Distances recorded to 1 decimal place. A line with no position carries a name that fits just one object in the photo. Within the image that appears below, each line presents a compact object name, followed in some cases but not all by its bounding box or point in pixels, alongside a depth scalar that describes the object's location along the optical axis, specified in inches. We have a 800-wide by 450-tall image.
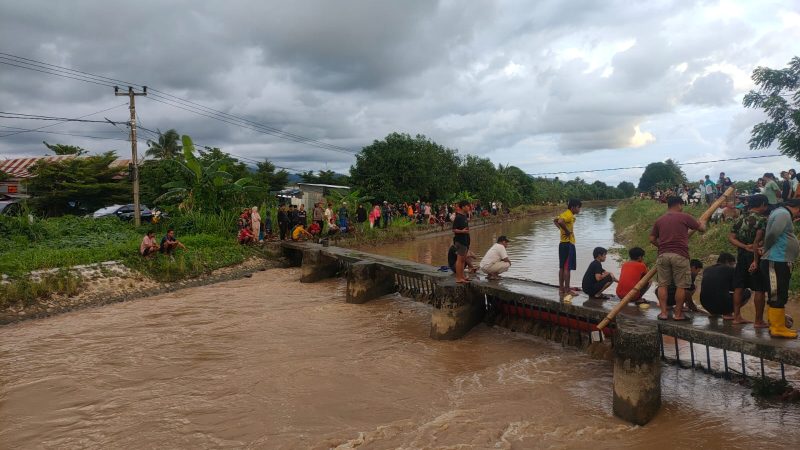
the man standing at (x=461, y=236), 335.0
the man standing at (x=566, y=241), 272.5
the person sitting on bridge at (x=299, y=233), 705.8
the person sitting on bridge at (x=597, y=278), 281.3
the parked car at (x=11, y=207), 748.2
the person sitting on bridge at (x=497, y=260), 353.5
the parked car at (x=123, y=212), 920.0
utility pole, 742.5
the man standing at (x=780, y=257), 190.9
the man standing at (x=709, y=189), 778.2
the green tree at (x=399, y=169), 1246.3
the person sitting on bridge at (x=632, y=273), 268.7
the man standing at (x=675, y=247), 219.0
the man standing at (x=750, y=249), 204.4
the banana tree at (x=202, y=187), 733.3
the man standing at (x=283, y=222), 726.5
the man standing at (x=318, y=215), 777.6
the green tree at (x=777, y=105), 586.2
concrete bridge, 206.7
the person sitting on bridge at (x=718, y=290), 227.6
